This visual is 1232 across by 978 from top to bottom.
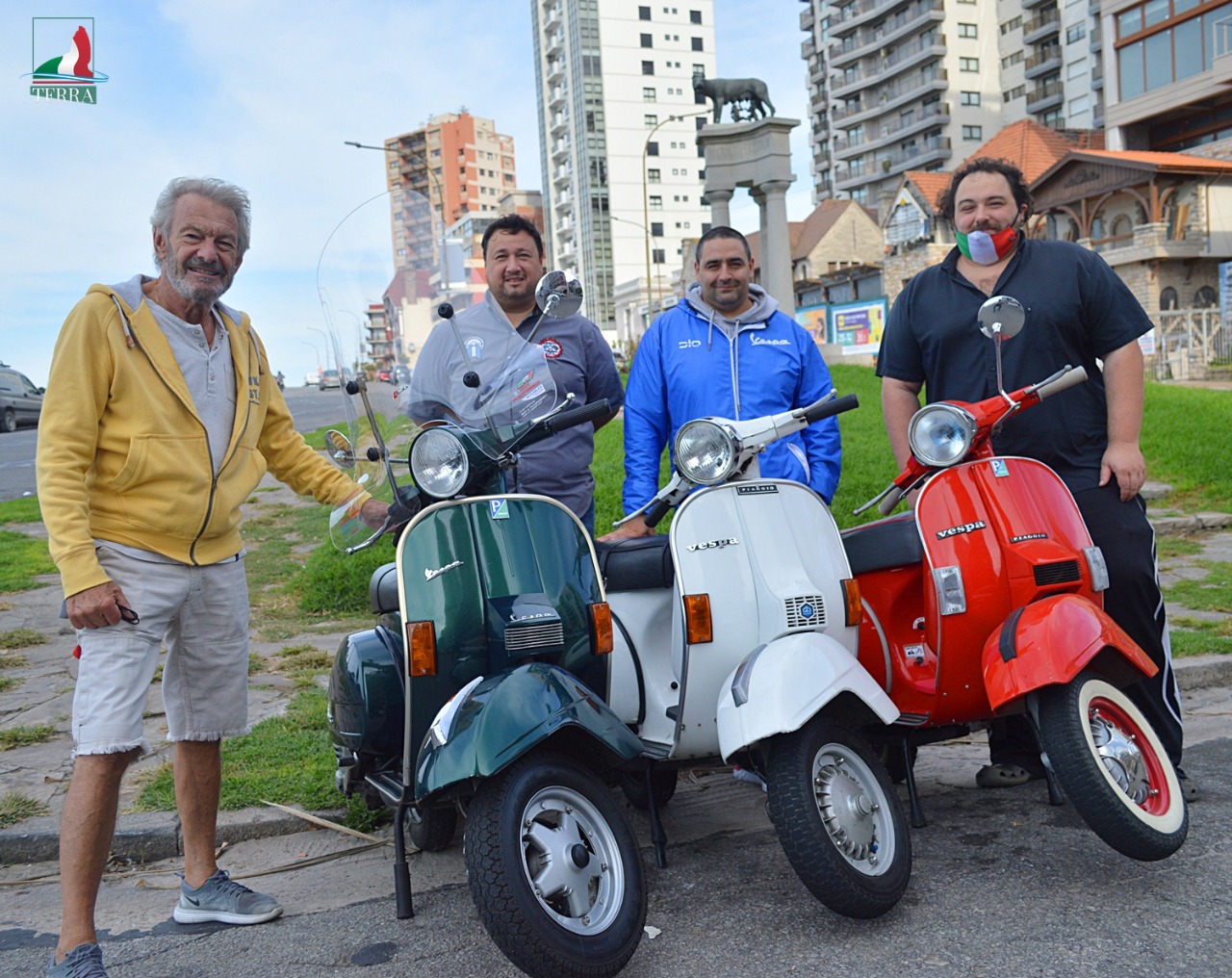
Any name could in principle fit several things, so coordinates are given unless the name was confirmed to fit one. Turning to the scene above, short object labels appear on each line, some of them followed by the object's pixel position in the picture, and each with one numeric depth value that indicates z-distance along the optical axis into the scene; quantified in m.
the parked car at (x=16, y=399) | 25.51
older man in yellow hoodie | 2.72
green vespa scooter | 2.49
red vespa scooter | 2.91
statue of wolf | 22.36
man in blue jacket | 4.07
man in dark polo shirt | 3.54
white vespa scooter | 2.72
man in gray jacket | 3.76
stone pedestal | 20.92
